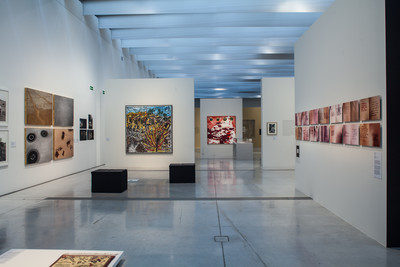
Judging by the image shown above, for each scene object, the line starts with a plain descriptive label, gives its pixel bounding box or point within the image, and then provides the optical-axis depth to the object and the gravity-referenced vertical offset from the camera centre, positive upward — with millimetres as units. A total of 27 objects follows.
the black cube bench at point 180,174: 10477 -1505
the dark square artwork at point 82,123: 13459 +422
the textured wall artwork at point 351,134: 5477 -77
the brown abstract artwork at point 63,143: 11297 -438
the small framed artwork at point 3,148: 8383 -424
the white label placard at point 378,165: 4773 -571
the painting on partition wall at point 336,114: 6186 +355
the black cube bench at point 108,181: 8797 -1454
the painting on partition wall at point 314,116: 7469 +358
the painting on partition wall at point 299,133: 8719 -75
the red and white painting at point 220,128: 24281 +261
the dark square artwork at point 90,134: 14360 -109
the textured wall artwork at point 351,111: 5496 +355
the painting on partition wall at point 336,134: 6200 -81
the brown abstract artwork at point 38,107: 9547 +863
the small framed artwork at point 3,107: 8367 +742
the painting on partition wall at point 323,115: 6826 +355
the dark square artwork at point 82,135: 13430 -123
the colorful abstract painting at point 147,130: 14133 +86
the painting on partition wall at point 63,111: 11281 +850
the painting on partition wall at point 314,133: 7438 -68
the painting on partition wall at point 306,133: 8055 -71
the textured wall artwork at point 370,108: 4781 +361
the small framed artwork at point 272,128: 15391 +140
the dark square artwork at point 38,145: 9578 -416
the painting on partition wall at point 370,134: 4785 -71
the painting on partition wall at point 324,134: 6793 -86
